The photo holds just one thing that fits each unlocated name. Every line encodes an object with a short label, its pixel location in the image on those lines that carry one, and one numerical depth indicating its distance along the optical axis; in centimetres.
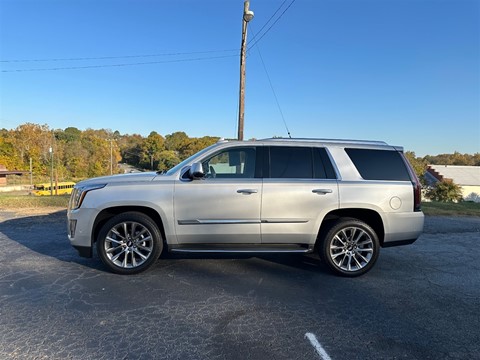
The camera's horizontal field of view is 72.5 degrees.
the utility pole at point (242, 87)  1287
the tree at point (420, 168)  5901
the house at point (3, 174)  5203
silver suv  452
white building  5341
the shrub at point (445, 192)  3122
